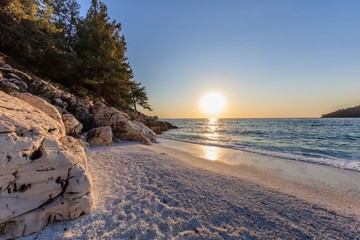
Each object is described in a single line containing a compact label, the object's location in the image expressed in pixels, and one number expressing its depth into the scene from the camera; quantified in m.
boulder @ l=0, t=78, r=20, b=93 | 6.48
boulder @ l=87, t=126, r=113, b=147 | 9.48
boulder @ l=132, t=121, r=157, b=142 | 14.21
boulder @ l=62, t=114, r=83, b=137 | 8.13
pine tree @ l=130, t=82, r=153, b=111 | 29.21
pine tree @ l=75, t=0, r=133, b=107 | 18.06
